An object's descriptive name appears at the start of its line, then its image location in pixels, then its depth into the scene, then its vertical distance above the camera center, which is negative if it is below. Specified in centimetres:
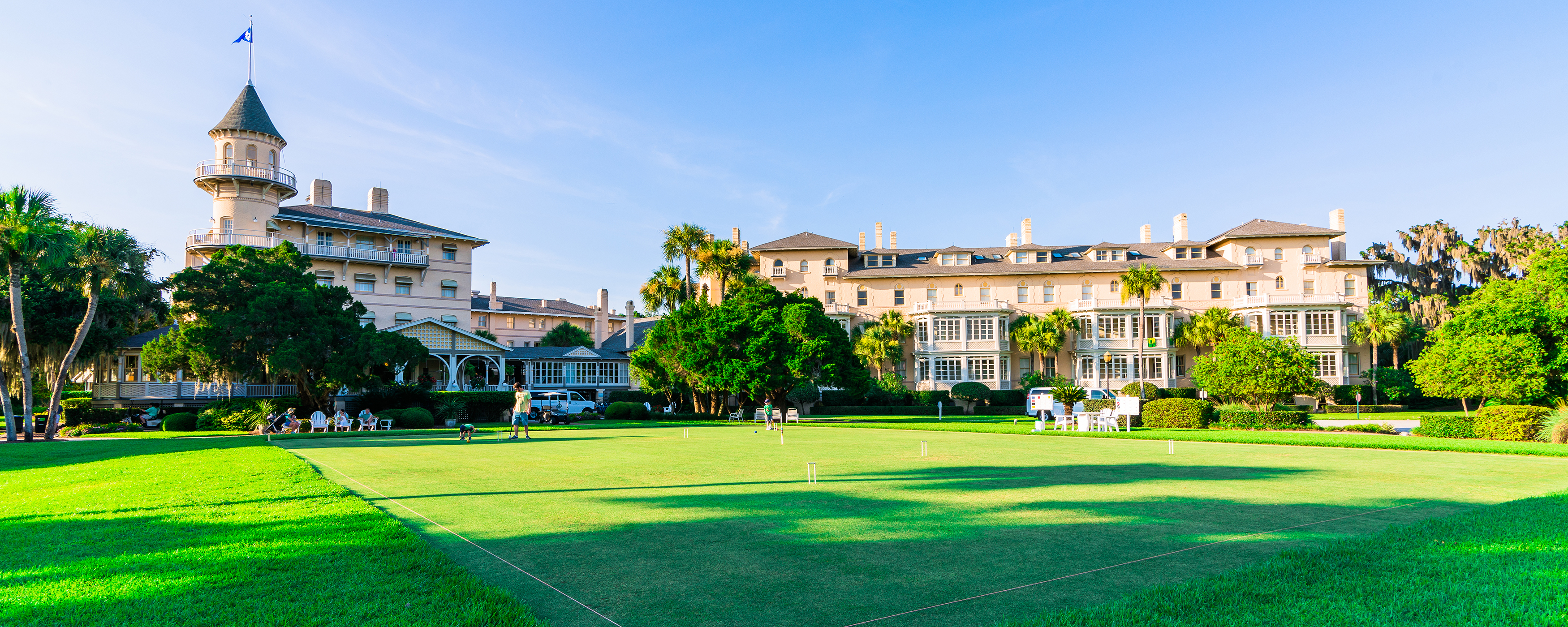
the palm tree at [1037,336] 5816 +96
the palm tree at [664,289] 5050 +411
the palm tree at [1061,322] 5925 +203
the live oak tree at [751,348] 4041 +30
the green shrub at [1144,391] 5169 -278
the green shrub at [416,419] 3391 -251
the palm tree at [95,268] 2592 +313
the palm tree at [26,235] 2377 +384
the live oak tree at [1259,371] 3041 -97
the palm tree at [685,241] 5028 +710
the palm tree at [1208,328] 5609 +134
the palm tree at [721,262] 4988 +575
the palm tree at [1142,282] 5094 +420
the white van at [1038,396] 4412 -267
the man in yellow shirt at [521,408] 2373 -150
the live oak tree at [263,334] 3216 +112
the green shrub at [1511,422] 2002 -199
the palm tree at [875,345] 5666 +51
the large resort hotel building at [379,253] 4909 +696
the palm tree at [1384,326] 5206 +117
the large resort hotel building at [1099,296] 5834 +399
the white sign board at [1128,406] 2822 -201
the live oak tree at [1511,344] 2333 -4
